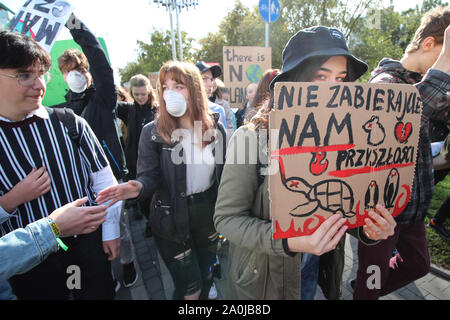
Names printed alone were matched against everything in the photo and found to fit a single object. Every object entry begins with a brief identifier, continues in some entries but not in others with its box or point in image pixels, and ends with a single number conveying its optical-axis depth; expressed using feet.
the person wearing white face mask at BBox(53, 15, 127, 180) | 6.90
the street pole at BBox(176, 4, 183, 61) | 55.67
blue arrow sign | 17.85
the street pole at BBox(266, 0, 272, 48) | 20.27
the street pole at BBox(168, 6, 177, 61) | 52.02
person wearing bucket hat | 3.74
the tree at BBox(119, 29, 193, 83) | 79.58
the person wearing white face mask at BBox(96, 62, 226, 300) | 5.79
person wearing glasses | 3.93
